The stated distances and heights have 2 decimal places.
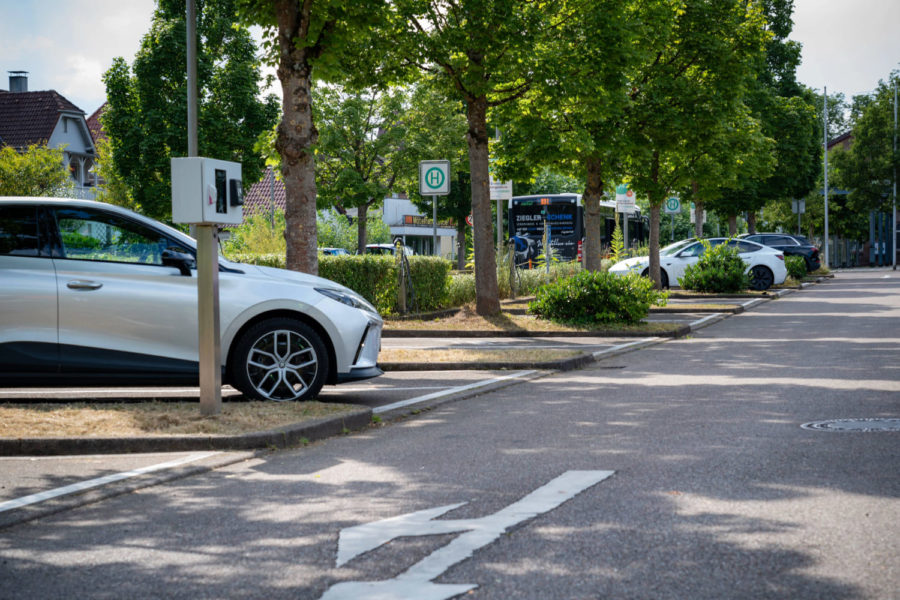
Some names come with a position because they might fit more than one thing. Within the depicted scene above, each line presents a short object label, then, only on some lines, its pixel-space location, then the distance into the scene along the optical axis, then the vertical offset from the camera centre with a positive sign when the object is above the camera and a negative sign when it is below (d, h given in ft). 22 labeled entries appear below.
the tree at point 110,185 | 139.13 +11.58
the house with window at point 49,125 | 174.29 +24.71
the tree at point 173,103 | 130.00 +20.78
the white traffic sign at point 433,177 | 63.98 +5.50
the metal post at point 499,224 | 88.75 +3.75
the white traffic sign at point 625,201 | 101.65 +6.20
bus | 135.85 +5.65
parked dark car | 138.62 +2.68
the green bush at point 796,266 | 125.59 -0.11
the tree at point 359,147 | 147.64 +17.26
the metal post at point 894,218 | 203.87 +8.85
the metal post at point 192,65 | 66.90 +13.14
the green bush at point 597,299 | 61.72 -1.81
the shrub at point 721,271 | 97.50 -0.43
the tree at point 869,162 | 204.23 +19.57
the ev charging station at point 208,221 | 26.27 +1.27
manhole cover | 25.63 -3.87
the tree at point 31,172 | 126.88 +12.31
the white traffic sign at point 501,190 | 83.35 +6.11
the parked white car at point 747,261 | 103.09 +0.53
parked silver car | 28.86 -1.07
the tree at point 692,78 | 79.56 +14.42
